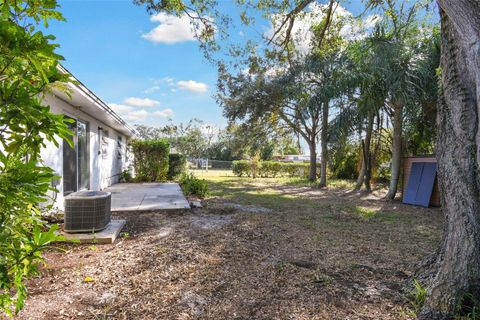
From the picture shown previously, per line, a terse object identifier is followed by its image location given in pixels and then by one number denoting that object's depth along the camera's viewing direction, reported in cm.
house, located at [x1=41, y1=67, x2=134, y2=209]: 611
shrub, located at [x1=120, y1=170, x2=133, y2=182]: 1379
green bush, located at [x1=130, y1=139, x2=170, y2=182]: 1334
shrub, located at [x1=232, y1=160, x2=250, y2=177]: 2166
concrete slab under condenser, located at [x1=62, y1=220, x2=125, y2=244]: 437
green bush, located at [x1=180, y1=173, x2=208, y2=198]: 980
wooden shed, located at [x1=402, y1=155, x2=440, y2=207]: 904
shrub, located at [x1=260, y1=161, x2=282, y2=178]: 2170
